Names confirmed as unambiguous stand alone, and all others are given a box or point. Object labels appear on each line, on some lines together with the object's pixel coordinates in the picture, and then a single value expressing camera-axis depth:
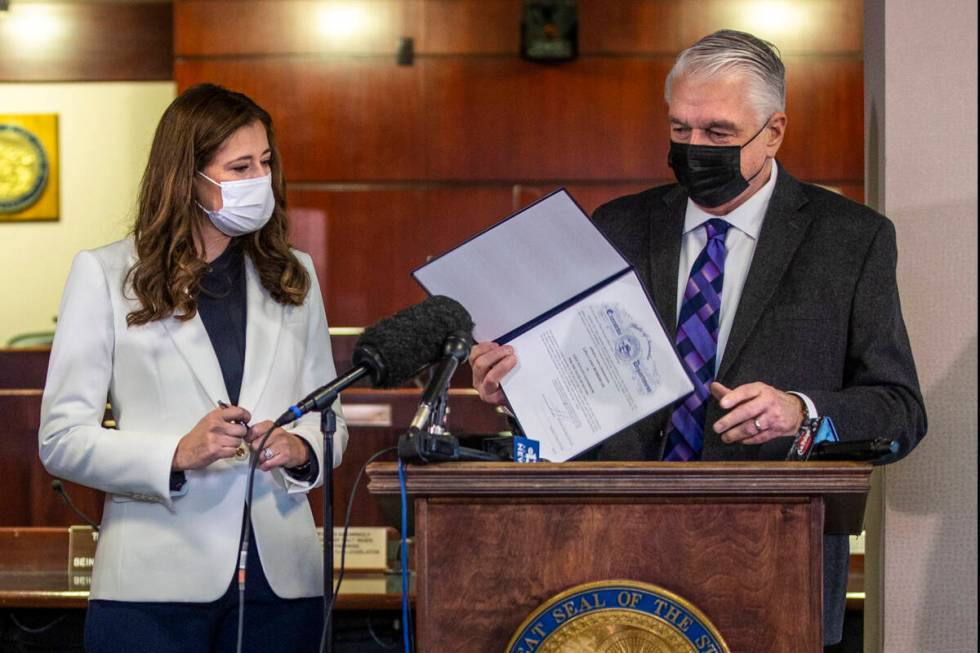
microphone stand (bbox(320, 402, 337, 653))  3.99
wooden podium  4.01
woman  4.51
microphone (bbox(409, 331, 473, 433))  3.93
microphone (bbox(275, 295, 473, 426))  3.93
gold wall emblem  14.05
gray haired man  4.45
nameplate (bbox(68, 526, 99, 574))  6.13
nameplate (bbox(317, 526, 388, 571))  6.27
